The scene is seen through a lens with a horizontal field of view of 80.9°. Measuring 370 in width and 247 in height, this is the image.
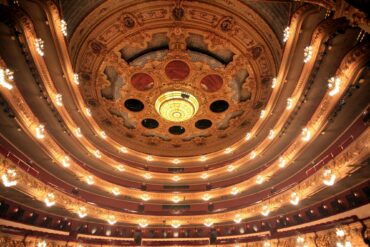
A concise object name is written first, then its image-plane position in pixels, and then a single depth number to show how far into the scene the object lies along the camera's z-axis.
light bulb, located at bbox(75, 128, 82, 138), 14.14
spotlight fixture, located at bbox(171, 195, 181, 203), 19.78
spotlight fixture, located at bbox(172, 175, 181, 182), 21.06
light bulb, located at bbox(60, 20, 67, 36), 8.56
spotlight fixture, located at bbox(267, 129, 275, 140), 14.03
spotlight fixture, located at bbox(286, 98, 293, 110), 11.18
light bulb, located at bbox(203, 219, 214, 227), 18.17
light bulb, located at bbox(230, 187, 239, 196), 18.60
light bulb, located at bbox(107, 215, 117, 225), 16.45
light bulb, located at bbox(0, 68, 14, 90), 7.69
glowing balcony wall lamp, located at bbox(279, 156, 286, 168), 13.95
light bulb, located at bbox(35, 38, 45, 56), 8.33
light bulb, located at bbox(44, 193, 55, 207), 12.05
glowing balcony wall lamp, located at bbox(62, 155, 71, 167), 13.73
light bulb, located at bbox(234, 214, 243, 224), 16.92
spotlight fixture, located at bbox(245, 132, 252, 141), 16.84
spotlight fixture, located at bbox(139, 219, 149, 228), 17.86
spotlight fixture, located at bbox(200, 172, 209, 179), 20.71
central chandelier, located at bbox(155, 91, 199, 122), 16.36
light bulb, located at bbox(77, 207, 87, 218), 14.33
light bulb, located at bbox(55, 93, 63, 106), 11.26
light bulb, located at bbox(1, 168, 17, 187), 9.27
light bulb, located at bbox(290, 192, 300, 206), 12.51
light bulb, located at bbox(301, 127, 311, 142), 11.27
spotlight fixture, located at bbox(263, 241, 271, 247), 15.21
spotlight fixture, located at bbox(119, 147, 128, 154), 19.58
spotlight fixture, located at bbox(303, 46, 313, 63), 8.34
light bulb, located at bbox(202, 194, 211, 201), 19.59
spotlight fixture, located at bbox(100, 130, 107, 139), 16.98
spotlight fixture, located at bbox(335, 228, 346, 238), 10.20
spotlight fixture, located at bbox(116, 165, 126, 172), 18.72
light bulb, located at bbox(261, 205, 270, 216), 15.01
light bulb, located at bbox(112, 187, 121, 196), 18.09
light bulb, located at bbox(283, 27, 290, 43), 8.72
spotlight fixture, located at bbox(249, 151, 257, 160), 16.80
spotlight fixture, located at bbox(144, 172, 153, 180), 20.34
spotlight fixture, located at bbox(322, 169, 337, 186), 9.77
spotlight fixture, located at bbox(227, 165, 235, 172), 19.17
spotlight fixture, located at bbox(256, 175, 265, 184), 16.36
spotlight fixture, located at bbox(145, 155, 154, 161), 21.05
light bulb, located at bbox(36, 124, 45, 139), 10.95
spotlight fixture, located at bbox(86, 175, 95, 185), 15.91
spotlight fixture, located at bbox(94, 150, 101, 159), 16.70
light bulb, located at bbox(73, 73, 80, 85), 11.33
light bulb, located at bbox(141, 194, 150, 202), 19.28
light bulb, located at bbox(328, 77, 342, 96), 8.00
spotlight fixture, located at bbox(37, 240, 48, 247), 12.37
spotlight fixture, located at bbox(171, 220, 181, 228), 18.17
